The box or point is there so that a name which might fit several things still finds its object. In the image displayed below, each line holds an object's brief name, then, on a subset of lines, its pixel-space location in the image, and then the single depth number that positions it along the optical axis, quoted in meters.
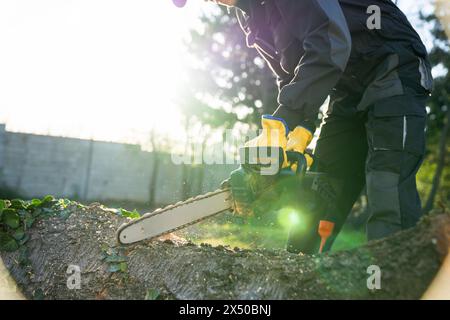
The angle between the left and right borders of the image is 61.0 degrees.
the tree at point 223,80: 11.30
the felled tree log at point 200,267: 1.37
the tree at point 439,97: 10.03
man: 1.79
